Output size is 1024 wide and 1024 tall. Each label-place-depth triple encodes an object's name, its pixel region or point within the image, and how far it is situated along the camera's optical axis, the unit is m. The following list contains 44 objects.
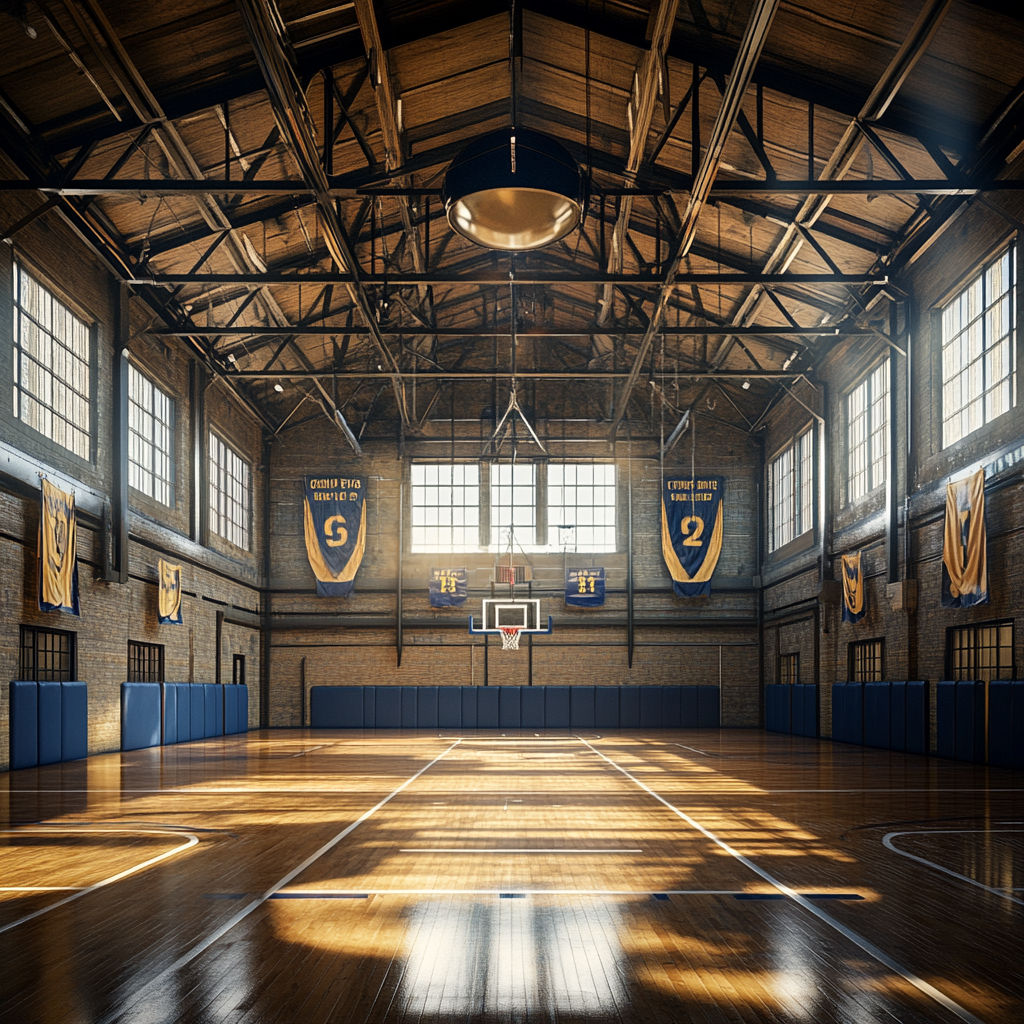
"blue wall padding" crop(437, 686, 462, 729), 33.69
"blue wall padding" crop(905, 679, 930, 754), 20.21
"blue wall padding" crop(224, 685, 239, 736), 29.58
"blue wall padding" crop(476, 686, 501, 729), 33.88
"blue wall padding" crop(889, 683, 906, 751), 21.22
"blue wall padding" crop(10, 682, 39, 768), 16.92
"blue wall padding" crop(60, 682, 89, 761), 18.78
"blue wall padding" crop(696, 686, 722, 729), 33.98
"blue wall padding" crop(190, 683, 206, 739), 26.36
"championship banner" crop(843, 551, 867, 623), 24.20
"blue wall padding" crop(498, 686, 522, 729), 33.81
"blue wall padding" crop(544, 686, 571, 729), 33.78
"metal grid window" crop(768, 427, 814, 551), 29.47
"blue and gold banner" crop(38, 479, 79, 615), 17.51
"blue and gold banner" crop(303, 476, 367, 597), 32.62
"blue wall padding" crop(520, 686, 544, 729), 33.88
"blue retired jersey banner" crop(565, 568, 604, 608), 33.47
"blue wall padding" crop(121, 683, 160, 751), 22.17
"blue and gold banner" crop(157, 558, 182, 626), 24.17
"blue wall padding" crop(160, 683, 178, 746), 24.33
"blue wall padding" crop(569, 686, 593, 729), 33.81
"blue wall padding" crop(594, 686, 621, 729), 33.84
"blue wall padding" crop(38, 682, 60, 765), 17.93
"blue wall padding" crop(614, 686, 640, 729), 33.84
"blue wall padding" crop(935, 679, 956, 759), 18.89
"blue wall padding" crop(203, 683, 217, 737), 27.45
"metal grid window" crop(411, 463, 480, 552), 34.78
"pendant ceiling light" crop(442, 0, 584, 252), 11.23
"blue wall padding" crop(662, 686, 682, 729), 33.84
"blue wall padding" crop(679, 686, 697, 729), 33.97
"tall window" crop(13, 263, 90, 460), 17.97
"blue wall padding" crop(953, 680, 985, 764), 17.84
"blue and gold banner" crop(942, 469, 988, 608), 17.45
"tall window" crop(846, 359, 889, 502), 23.84
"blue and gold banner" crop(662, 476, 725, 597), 31.69
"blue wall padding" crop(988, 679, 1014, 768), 16.66
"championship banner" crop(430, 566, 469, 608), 33.19
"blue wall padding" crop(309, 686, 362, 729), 33.72
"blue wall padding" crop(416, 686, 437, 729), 33.62
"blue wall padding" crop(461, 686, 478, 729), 33.84
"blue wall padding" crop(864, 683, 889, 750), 22.23
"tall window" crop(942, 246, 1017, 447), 17.53
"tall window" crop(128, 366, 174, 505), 23.52
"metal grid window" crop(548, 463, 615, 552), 34.75
